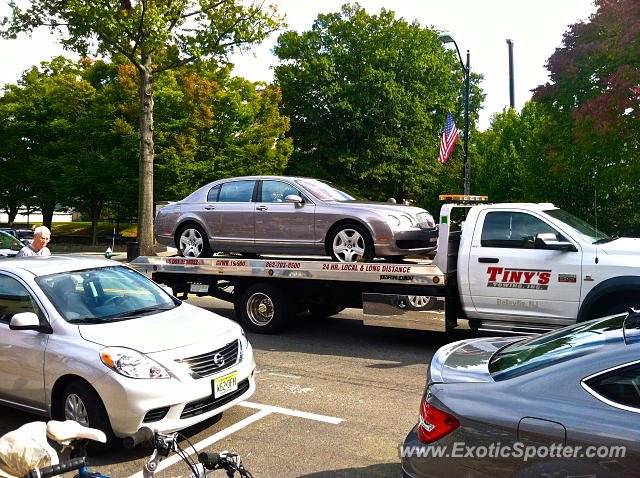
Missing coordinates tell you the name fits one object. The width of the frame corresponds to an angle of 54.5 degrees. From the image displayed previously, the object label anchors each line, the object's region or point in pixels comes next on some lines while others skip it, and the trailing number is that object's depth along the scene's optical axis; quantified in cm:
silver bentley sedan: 863
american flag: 2098
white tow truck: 716
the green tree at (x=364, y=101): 3325
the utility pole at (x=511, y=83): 3984
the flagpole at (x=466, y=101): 1920
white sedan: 464
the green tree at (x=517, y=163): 2178
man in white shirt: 765
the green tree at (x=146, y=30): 1862
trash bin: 1923
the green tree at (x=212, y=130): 2844
